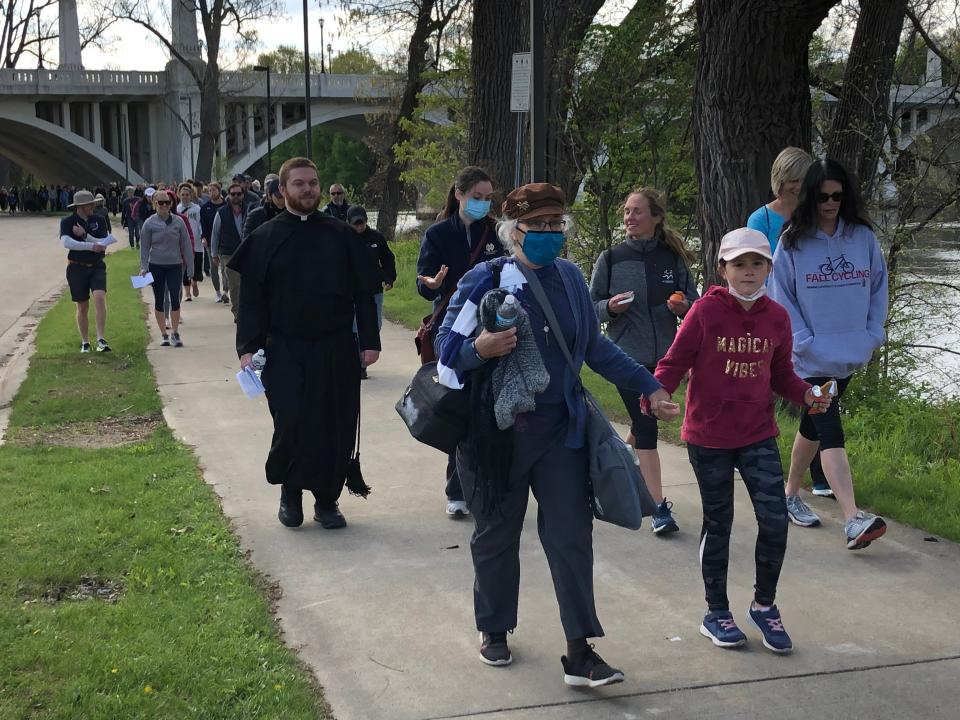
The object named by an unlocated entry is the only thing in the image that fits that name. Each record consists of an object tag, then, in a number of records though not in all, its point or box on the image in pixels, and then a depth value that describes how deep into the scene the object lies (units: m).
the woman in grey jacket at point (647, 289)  5.92
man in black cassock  5.93
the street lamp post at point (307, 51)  32.75
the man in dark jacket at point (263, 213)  8.58
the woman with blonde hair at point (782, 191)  5.86
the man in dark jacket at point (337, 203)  14.37
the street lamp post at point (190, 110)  65.31
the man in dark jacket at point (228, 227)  15.45
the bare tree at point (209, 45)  41.00
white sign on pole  10.78
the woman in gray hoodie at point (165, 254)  13.05
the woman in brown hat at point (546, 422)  4.04
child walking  4.39
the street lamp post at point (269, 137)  52.53
